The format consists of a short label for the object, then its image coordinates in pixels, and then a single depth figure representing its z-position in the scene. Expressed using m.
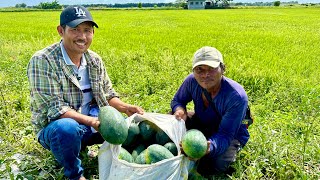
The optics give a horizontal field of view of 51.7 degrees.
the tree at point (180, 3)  85.31
